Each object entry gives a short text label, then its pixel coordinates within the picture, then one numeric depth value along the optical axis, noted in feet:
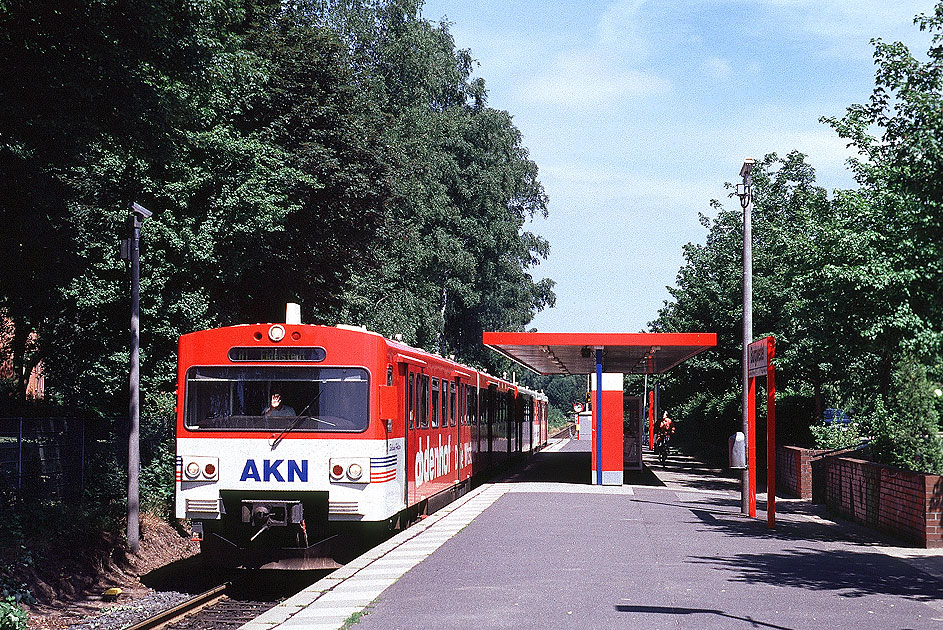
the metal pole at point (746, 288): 68.64
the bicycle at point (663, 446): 149.18
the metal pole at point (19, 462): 53.26
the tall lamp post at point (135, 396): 55.67
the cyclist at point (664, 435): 149.63
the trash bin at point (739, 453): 67.46
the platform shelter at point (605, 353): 86.33
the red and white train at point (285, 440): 43.50
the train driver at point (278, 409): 45.03
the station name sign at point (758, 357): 57.52
